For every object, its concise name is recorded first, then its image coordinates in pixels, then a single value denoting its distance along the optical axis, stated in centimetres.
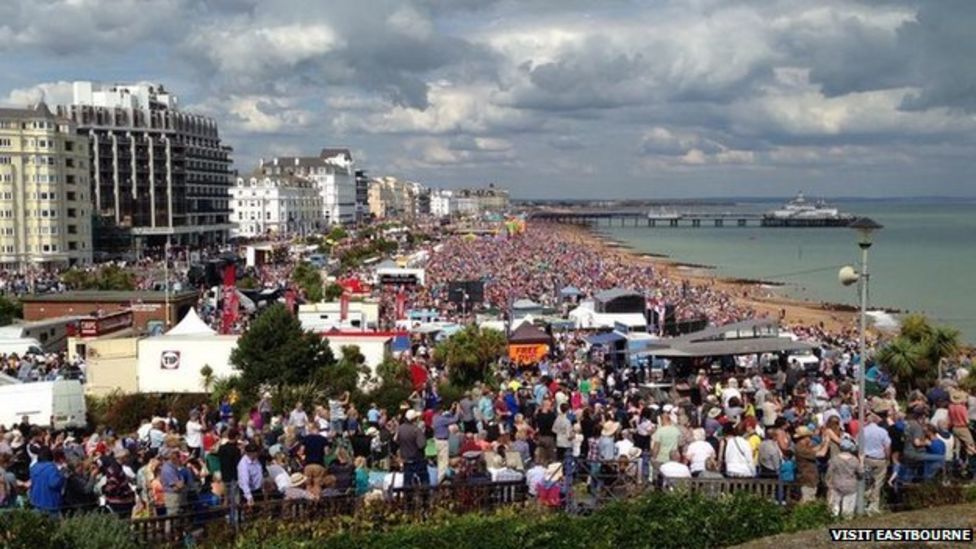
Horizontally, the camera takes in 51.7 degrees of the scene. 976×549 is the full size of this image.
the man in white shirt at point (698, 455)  1055
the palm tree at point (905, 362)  2248
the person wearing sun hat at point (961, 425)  1170
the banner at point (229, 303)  3143
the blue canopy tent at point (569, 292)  4936
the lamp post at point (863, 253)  1043
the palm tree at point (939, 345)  2261
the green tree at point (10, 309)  3722
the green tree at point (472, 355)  2661
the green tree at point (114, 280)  5209
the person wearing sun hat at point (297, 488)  957
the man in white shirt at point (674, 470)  1022
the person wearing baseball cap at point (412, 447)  1144
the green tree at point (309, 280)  4931
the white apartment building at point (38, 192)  7906
